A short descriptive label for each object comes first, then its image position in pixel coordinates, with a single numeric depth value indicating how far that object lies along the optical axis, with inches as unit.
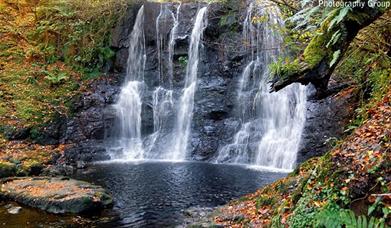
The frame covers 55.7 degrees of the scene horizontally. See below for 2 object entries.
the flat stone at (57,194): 326.6
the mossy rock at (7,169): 430.9
